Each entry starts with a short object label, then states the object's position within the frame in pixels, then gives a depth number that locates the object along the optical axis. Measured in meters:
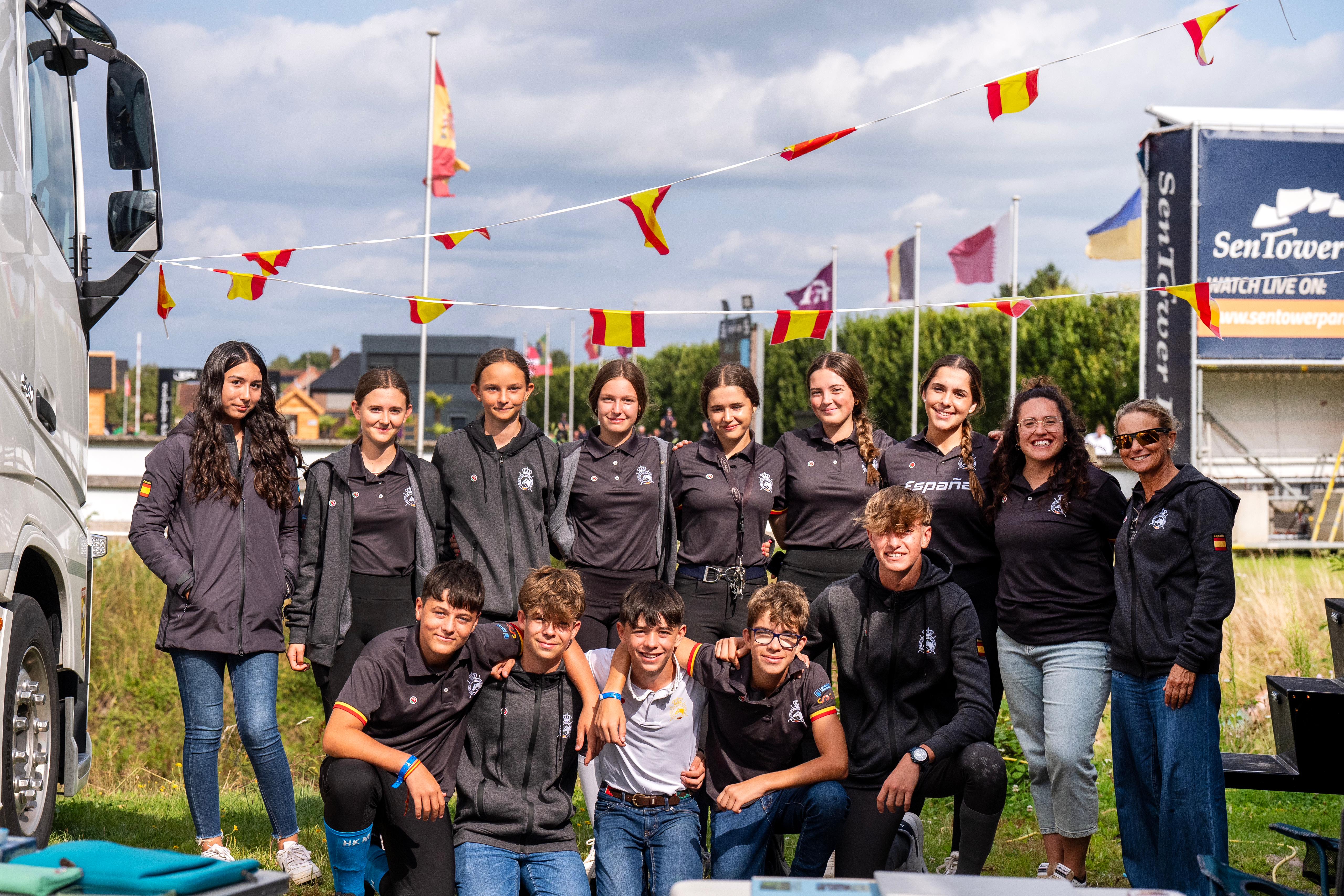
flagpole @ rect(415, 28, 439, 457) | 20.70
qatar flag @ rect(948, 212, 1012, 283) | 25.30
